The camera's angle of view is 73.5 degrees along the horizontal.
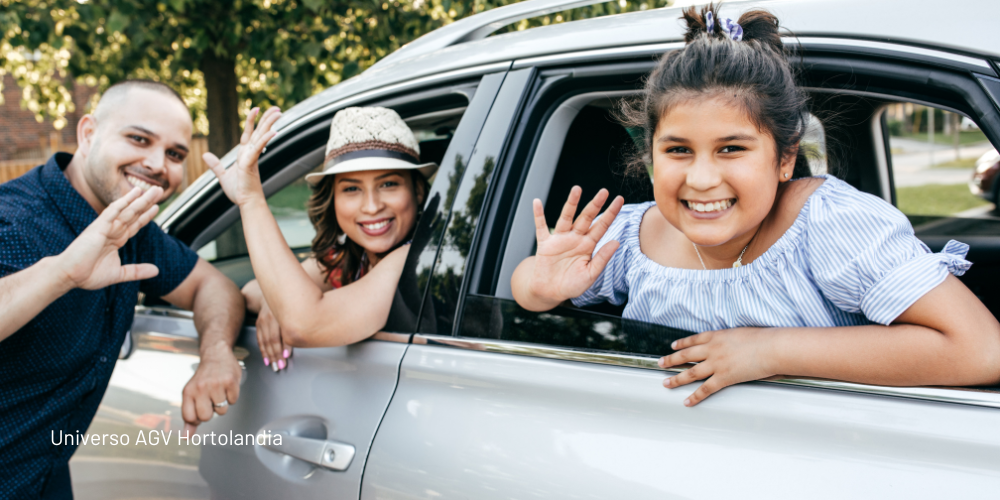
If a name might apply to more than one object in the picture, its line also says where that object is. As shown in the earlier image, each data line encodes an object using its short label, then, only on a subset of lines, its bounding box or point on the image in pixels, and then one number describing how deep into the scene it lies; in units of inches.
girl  43.9
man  62.9
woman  65.7
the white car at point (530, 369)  42.6
